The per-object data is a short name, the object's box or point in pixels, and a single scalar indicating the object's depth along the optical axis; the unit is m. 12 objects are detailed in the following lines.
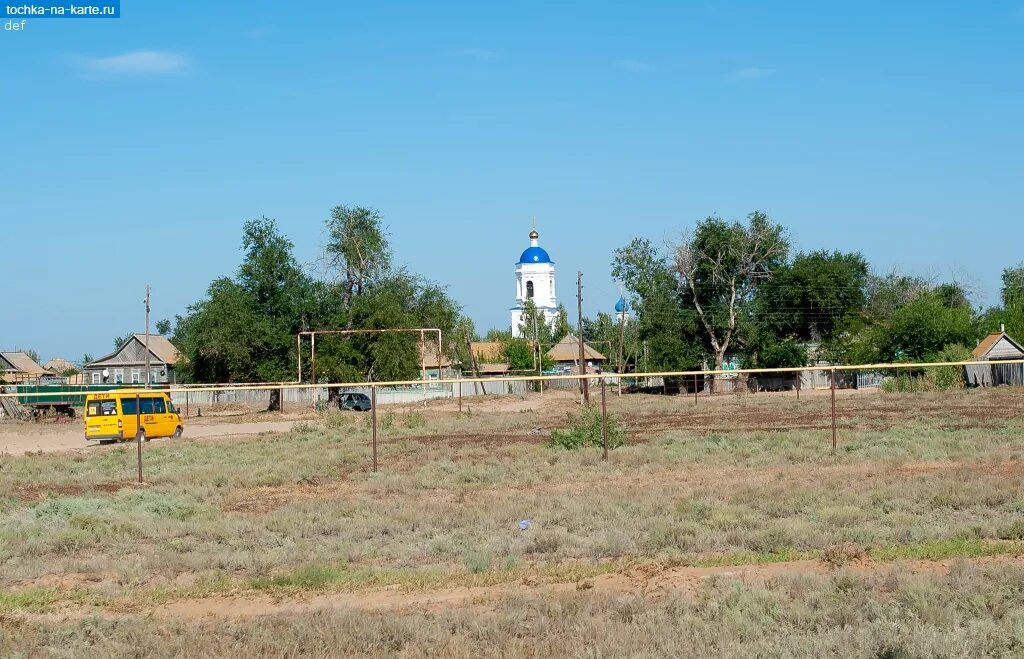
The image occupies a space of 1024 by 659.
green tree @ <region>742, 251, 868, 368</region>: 82.81
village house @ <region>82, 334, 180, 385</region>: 110.25
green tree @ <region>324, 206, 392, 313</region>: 77.81
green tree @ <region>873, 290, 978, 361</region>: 73.38
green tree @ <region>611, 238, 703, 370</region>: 82.06
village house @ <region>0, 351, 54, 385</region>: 105.82
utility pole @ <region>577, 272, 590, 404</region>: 66.46
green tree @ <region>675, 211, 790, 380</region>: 82.68
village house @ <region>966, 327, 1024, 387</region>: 61.75
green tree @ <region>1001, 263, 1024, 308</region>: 132.64
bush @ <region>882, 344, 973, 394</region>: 56.34
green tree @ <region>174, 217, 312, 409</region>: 68.06
